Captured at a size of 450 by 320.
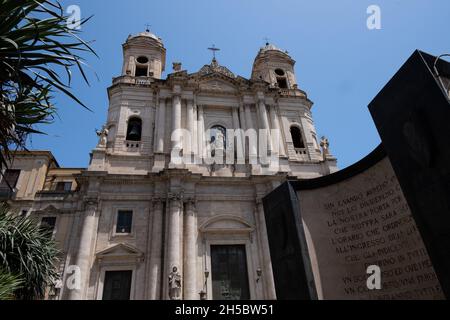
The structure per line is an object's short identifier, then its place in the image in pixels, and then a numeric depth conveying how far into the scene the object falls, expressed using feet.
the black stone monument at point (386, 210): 10.49
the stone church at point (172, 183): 43.91
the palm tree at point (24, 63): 14.61
